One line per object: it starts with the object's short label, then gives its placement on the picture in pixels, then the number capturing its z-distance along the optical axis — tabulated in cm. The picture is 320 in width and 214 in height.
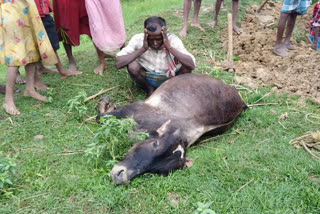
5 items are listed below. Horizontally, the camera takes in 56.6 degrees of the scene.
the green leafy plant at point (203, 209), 206
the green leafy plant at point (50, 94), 395
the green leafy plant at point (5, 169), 231
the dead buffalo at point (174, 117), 262
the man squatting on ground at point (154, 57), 379
